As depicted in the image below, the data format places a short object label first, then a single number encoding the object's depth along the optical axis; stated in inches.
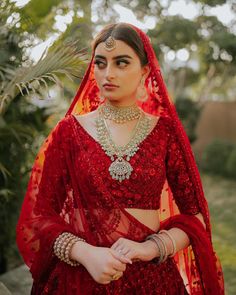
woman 56.3
